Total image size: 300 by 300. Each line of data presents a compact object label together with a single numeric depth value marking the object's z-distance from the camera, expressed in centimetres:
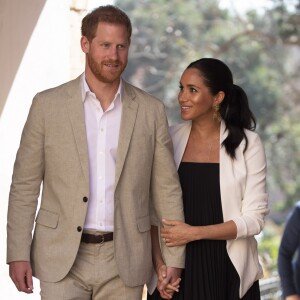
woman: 954
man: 862
